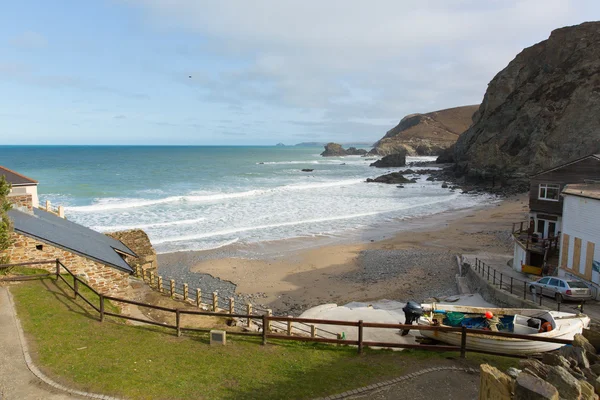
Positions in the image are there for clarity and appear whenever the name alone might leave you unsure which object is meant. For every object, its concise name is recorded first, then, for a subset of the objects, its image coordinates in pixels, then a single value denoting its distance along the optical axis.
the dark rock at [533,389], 4.78
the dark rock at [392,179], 79.12
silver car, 16.47
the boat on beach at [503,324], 10.84
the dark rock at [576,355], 6.59
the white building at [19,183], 17.31
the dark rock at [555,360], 6.41
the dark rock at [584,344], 7.23
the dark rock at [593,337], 7.51
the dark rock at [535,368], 5.93
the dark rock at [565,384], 5.05
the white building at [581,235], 16.94
